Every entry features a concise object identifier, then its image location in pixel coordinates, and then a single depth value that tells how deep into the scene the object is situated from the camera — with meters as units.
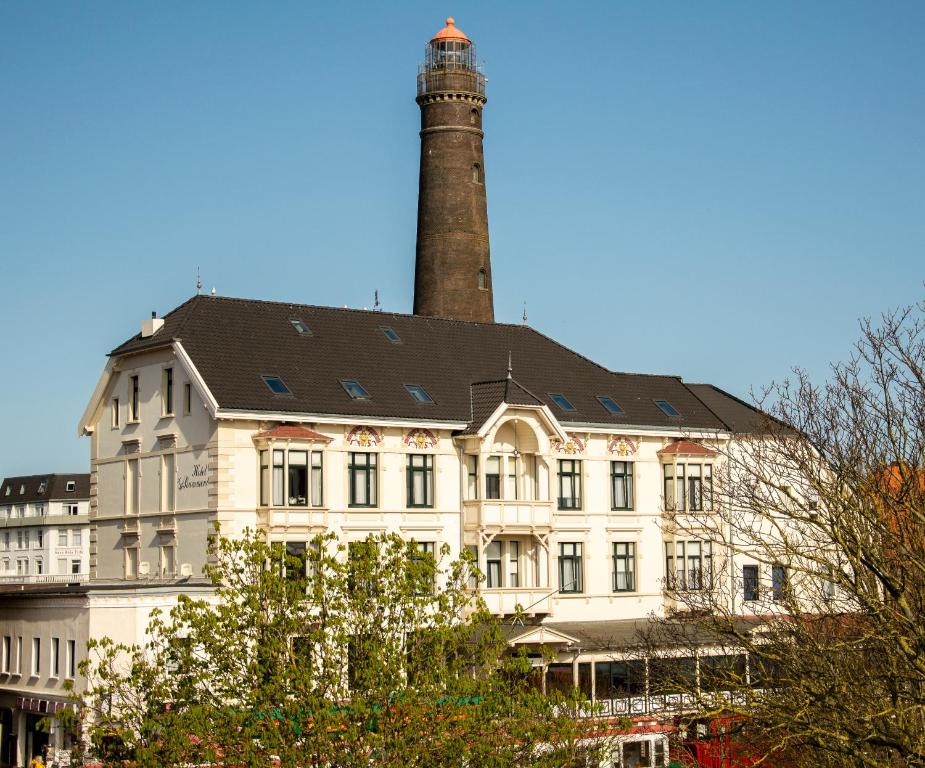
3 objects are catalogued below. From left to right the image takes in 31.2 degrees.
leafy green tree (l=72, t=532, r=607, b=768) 27.31
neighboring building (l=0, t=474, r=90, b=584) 118.88
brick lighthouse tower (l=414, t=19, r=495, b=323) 64.31
